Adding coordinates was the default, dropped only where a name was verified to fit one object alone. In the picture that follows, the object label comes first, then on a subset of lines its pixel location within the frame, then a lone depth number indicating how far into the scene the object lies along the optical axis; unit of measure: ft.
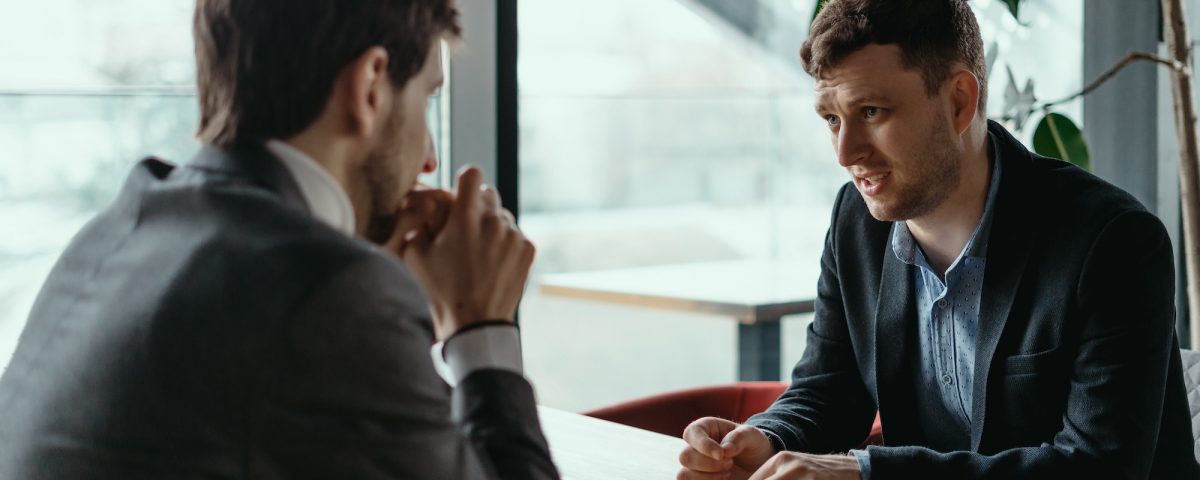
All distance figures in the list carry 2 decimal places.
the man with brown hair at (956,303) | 5.19
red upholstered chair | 7.64
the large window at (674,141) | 11.72
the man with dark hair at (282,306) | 2.89
